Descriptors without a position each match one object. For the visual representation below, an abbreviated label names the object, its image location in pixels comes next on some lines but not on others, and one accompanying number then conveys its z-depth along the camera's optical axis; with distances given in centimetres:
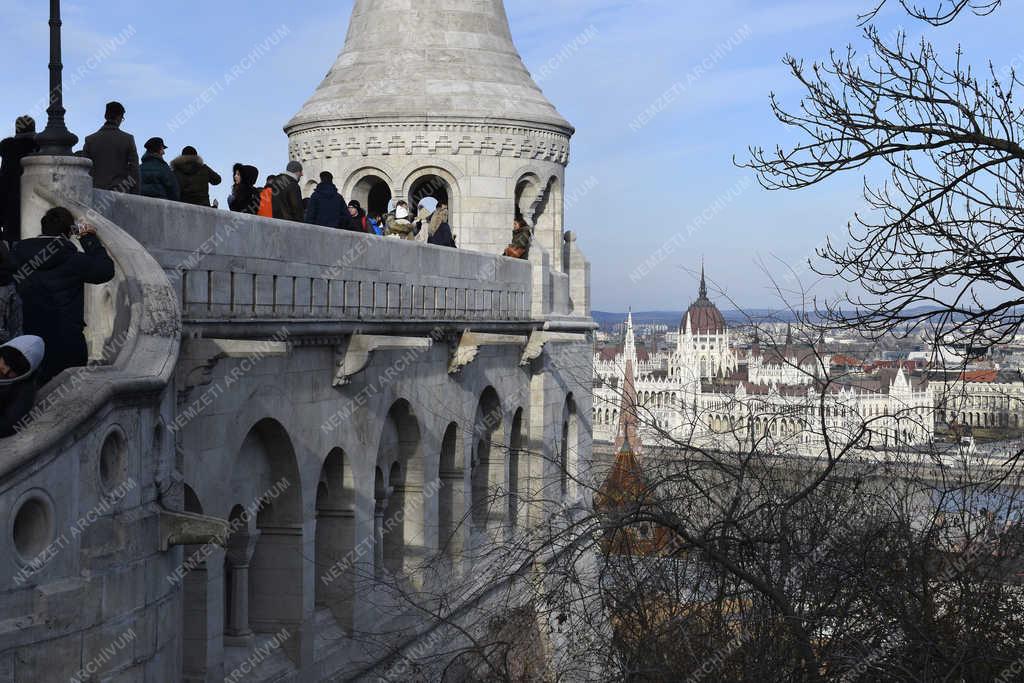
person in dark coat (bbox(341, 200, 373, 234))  1716
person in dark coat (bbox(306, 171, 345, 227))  1661
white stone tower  2375
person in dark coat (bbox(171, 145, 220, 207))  1423
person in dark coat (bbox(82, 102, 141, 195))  1207
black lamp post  928
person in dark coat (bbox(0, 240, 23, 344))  910
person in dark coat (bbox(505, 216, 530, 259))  2302
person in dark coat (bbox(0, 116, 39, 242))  1066
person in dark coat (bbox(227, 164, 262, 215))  1571
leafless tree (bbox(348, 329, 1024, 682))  922
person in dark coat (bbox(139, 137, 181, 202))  1314
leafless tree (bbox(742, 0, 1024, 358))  907
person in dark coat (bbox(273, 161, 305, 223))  1644
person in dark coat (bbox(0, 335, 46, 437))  791
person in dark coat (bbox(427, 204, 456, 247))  2059
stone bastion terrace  845
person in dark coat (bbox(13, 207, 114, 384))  905
